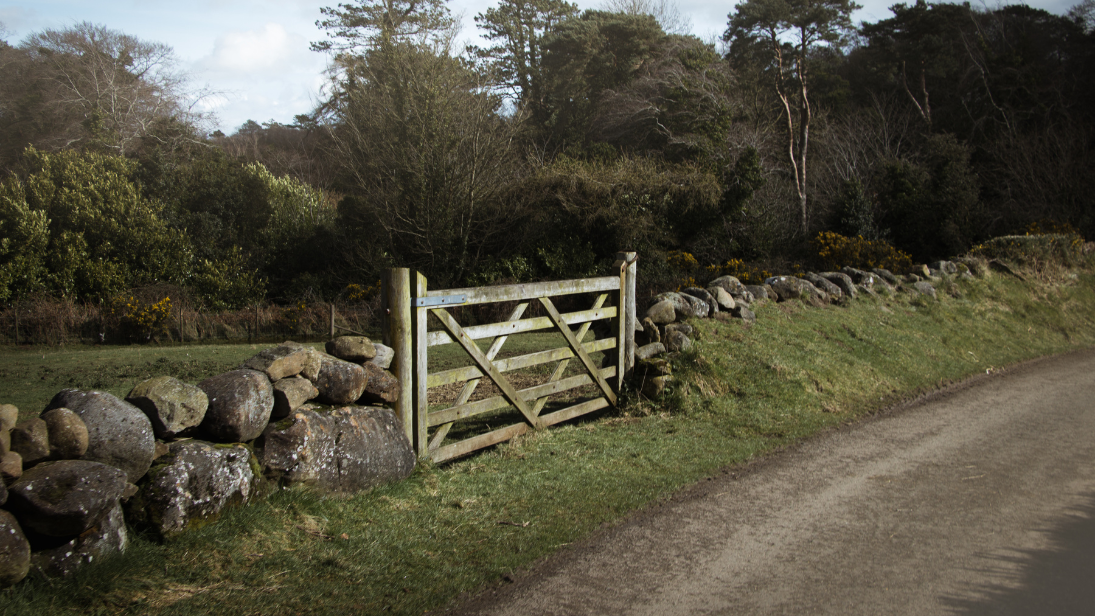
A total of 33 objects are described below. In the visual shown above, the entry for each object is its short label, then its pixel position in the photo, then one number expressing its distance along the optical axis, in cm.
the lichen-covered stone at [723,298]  1051
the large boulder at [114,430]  388
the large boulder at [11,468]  343
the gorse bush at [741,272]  1831
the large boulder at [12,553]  332
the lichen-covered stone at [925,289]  1439
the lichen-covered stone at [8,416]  352
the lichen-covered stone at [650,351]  891
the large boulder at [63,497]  346
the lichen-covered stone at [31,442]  358
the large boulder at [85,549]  356
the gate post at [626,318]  845
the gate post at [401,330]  570
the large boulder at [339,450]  478
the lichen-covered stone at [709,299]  1038
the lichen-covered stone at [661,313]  938
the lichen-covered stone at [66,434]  372
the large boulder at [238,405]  451
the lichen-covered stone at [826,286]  1298
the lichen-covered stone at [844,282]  1332
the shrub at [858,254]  1911
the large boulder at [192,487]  403
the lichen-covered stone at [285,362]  499
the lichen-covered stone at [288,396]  489
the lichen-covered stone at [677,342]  921
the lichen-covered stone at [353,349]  561
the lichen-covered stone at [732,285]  1128
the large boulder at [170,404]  420
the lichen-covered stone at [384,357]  575
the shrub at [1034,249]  1745
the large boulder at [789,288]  1238
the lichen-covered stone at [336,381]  527
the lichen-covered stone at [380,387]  555
